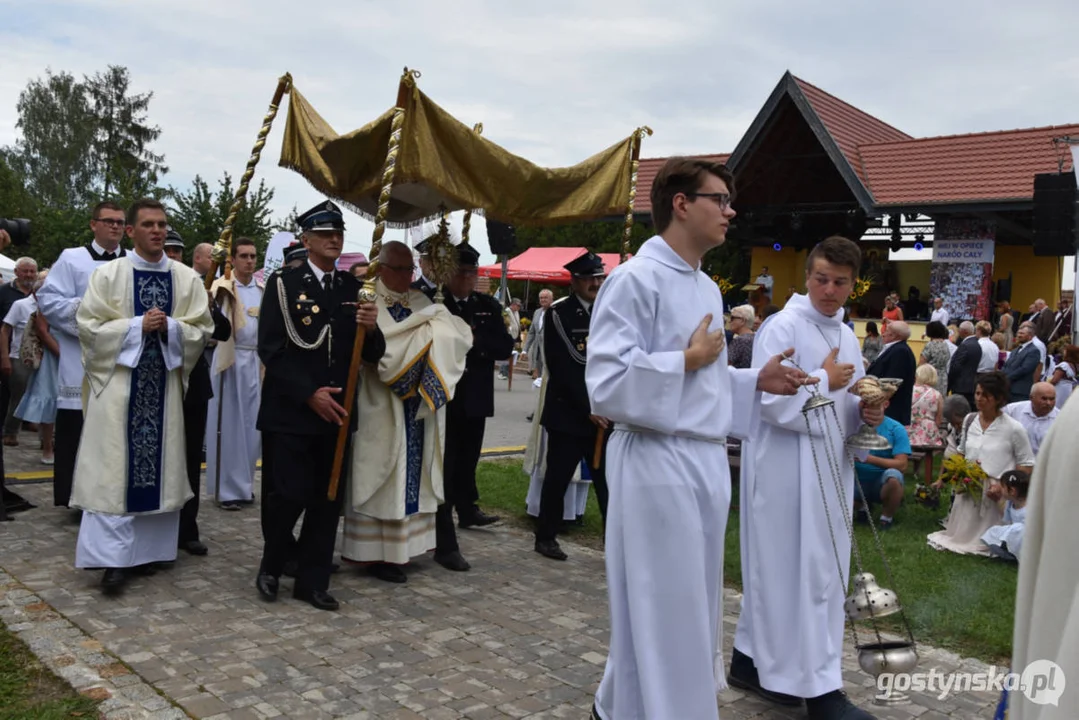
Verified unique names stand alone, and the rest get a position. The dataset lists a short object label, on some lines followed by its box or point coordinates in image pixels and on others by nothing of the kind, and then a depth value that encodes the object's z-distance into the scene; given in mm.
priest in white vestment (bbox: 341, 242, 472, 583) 5613
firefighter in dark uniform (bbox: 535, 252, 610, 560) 6484
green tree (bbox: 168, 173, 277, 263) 18953
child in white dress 6738
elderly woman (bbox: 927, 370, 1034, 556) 7207
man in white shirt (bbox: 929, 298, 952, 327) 18844
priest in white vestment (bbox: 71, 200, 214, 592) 5168
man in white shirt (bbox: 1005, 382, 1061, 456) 8023
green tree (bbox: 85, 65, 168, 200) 44125
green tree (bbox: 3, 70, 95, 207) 43812
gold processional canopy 5332
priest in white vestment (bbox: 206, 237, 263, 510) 7480
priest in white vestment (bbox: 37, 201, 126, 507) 6391
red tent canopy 27641
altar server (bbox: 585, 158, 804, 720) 3092
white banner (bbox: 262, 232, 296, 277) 8969
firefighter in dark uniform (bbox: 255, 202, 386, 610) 5066
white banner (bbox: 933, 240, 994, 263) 20000
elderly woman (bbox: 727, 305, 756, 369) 9438
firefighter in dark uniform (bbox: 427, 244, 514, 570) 6371
